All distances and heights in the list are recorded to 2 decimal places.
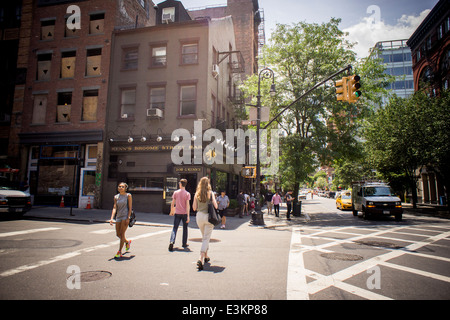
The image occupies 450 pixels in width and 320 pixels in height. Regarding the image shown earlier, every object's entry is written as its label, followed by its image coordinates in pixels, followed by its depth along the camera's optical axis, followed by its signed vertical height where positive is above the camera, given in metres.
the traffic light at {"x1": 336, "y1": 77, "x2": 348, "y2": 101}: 10.59 +3.98
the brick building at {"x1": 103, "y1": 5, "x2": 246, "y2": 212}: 18.28 +5.84
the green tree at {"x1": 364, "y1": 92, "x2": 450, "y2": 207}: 21.05 +4.61
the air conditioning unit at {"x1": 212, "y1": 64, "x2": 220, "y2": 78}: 19.80 +8.74
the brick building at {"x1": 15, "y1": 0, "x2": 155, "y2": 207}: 19.69 +6.77
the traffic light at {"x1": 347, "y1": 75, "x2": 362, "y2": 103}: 10.31 +3.92
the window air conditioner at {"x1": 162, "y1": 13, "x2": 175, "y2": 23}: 22.02 +14.10
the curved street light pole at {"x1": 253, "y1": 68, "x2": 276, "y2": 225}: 14.74 +0.09
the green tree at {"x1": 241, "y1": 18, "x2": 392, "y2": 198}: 19.47 +6.77
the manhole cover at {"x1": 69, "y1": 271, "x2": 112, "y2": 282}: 4.92 -1.73
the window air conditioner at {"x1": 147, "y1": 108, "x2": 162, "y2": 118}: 18.16 +5.04
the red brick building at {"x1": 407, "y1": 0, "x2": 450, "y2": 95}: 30.56 +17.71
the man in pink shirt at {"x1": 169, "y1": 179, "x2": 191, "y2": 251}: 7.60 -0.57
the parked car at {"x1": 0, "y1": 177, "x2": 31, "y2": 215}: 12.30 -0.74
